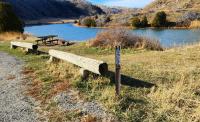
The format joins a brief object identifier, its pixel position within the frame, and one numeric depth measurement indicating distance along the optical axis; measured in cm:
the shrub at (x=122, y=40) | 899
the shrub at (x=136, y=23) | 3217
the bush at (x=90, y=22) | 3842
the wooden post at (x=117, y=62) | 378
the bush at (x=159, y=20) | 3138
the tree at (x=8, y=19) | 1571
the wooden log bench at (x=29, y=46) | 828
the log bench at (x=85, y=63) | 433
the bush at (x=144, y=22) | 3238
